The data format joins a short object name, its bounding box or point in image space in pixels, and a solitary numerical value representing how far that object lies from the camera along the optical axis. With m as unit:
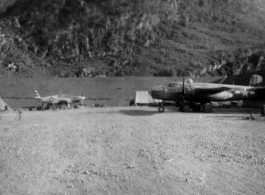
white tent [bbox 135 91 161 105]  36.50
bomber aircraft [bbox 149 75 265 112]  22.75
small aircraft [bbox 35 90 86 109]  32.26
